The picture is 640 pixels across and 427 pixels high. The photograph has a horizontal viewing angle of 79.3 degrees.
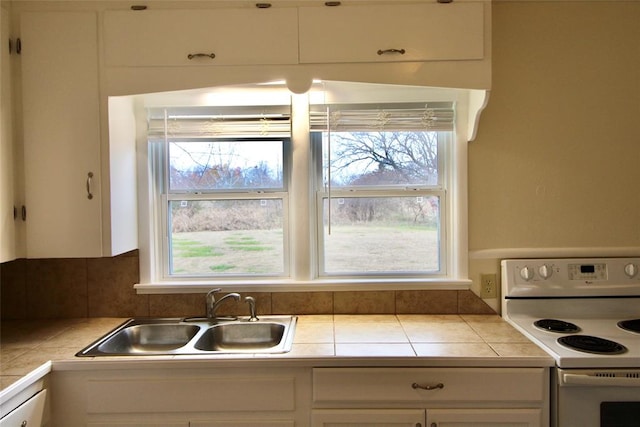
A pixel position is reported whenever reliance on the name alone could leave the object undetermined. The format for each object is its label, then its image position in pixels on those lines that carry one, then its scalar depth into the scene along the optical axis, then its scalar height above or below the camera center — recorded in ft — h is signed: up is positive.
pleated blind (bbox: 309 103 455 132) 6.27 +1.36
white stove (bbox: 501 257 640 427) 4.43 -1.79
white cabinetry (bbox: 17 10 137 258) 5.35 +0.99
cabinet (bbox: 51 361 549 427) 4.62 -2.31
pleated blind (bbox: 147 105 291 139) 6.32 +1.34
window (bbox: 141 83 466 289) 6.38 +0.12
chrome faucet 5.97 -1.49
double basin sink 5.90 -1.96
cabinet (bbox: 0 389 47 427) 4.02 -2.22
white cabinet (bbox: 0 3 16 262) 5.17 +0.75
